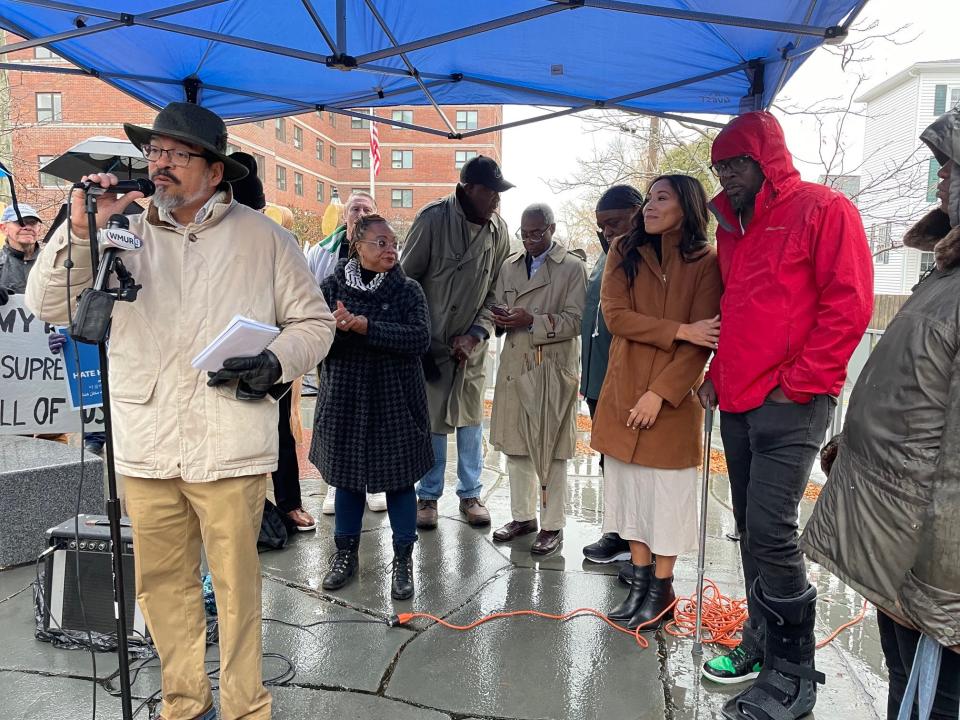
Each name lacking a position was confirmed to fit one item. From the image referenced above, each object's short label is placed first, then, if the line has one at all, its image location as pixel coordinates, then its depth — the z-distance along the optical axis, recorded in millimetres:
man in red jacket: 2471
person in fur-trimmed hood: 1598
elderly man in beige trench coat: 4234
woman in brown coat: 3207
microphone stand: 2008
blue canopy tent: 3182
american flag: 15480
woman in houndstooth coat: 3584
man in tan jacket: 2289
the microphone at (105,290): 1947
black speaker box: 2967
